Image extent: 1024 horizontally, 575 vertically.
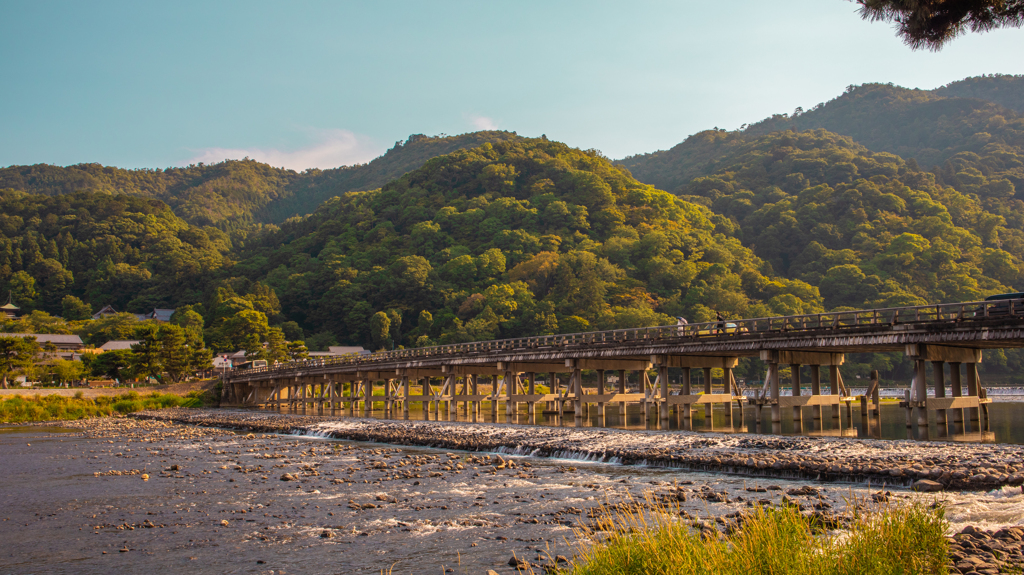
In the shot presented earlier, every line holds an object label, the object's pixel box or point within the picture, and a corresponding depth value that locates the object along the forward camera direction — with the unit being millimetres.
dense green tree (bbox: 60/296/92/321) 130500
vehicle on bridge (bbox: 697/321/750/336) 32700
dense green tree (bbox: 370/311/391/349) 110250
